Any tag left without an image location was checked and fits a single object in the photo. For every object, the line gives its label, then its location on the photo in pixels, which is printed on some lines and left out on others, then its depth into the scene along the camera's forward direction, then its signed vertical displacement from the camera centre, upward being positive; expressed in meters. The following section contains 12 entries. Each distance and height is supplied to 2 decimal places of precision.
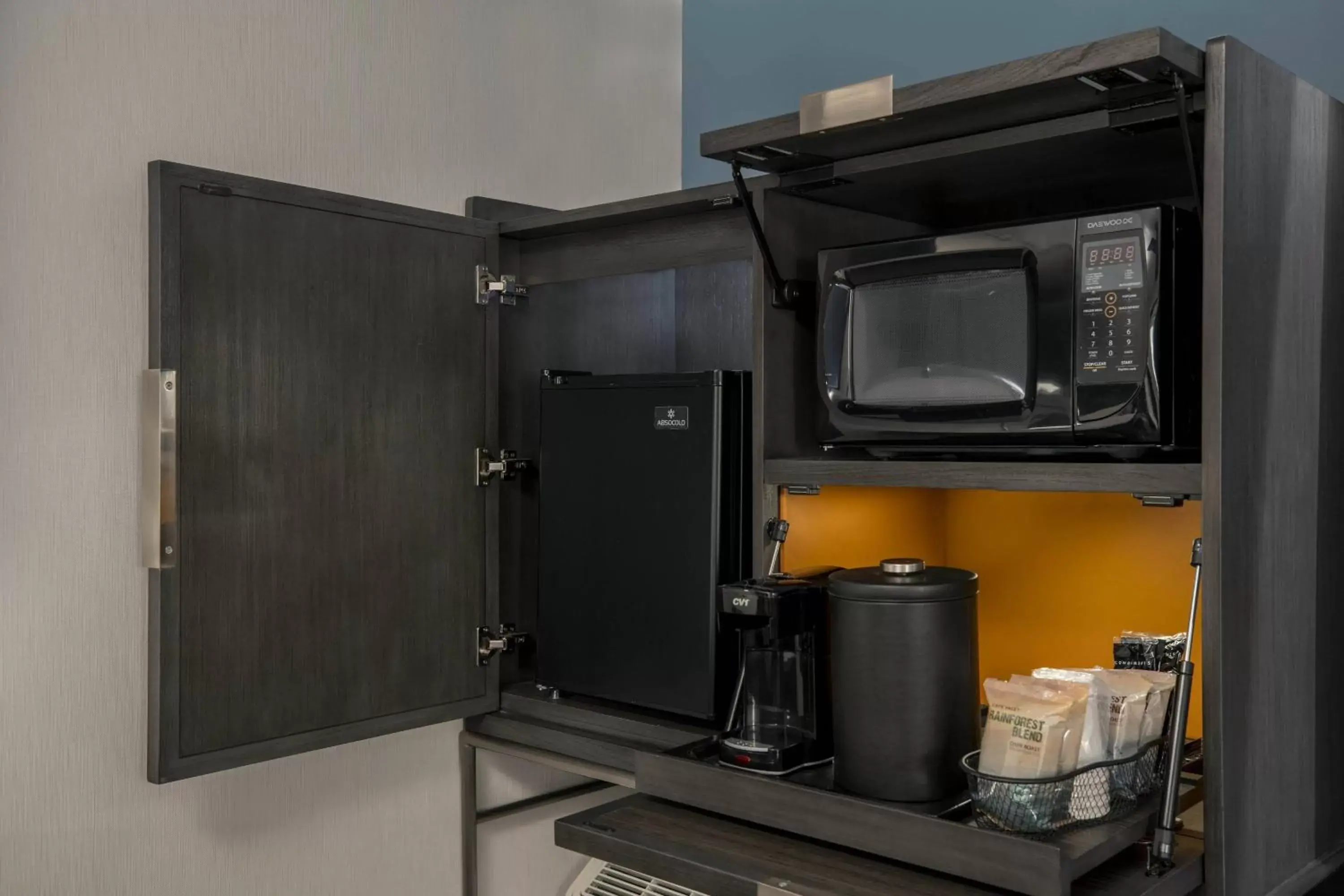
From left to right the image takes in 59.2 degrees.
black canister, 1.39 -0.29
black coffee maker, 1.53 -0.34
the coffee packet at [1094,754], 1.30 -0.35
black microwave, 1.34 +0.12
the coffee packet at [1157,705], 1.38 -0.32
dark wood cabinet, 1.32 +0.05
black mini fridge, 1.89 -0.16
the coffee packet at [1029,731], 1.26 -0.32
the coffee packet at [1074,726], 1.28 -0.32
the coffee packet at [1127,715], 1.34 -0.32
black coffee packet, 1.58 -0.29
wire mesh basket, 1.26 -0.40
